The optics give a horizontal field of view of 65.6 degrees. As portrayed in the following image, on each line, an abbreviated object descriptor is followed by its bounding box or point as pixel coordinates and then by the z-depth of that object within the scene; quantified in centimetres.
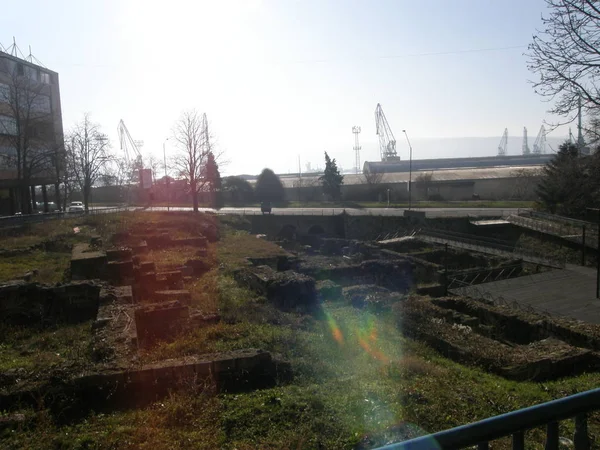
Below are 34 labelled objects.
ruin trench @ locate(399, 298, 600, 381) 761
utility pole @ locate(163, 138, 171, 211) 6078
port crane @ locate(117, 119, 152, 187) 5599
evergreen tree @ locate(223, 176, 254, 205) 6247
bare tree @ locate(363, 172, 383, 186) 6177
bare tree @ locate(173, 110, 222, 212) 4250
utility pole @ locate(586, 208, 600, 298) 1405
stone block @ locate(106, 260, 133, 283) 1246
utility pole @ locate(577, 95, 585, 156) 903
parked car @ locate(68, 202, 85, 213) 4314
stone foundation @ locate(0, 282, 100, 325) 922
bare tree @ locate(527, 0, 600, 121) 789
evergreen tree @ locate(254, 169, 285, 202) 6147
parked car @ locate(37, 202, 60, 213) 4810
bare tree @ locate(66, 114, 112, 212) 3975
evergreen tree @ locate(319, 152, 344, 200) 6112
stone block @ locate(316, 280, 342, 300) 1251
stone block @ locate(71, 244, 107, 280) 1215
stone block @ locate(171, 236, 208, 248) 2068
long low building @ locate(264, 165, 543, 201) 5503
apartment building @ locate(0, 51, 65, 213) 2934
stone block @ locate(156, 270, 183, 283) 1252
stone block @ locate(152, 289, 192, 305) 1018
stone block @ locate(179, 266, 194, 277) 1471
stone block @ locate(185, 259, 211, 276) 1540
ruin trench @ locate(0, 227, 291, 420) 518
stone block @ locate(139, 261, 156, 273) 1279
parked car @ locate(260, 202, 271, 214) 4178
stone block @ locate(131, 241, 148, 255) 1703
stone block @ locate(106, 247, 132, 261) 1333
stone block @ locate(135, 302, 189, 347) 786
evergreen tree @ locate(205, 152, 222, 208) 4506
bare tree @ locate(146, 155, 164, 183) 6506
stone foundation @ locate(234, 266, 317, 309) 1215
